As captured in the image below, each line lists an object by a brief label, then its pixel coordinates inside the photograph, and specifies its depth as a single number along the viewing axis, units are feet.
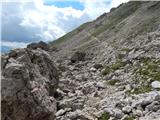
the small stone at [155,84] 28.43
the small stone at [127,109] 23.40
